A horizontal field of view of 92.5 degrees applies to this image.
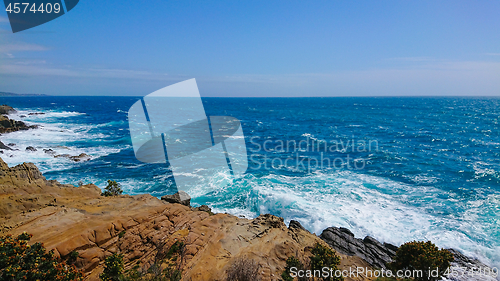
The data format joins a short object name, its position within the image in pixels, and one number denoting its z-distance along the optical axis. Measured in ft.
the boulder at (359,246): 49.78
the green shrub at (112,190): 61.23
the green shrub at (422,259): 35.68
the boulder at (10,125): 155.00
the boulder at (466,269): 46.04
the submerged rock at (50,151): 116.94
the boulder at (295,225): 57.38
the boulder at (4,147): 114.36
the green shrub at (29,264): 26.71
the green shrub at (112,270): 31.01
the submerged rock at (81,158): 110.52
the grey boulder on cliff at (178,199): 61.52
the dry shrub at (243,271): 34.37
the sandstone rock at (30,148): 117.60
